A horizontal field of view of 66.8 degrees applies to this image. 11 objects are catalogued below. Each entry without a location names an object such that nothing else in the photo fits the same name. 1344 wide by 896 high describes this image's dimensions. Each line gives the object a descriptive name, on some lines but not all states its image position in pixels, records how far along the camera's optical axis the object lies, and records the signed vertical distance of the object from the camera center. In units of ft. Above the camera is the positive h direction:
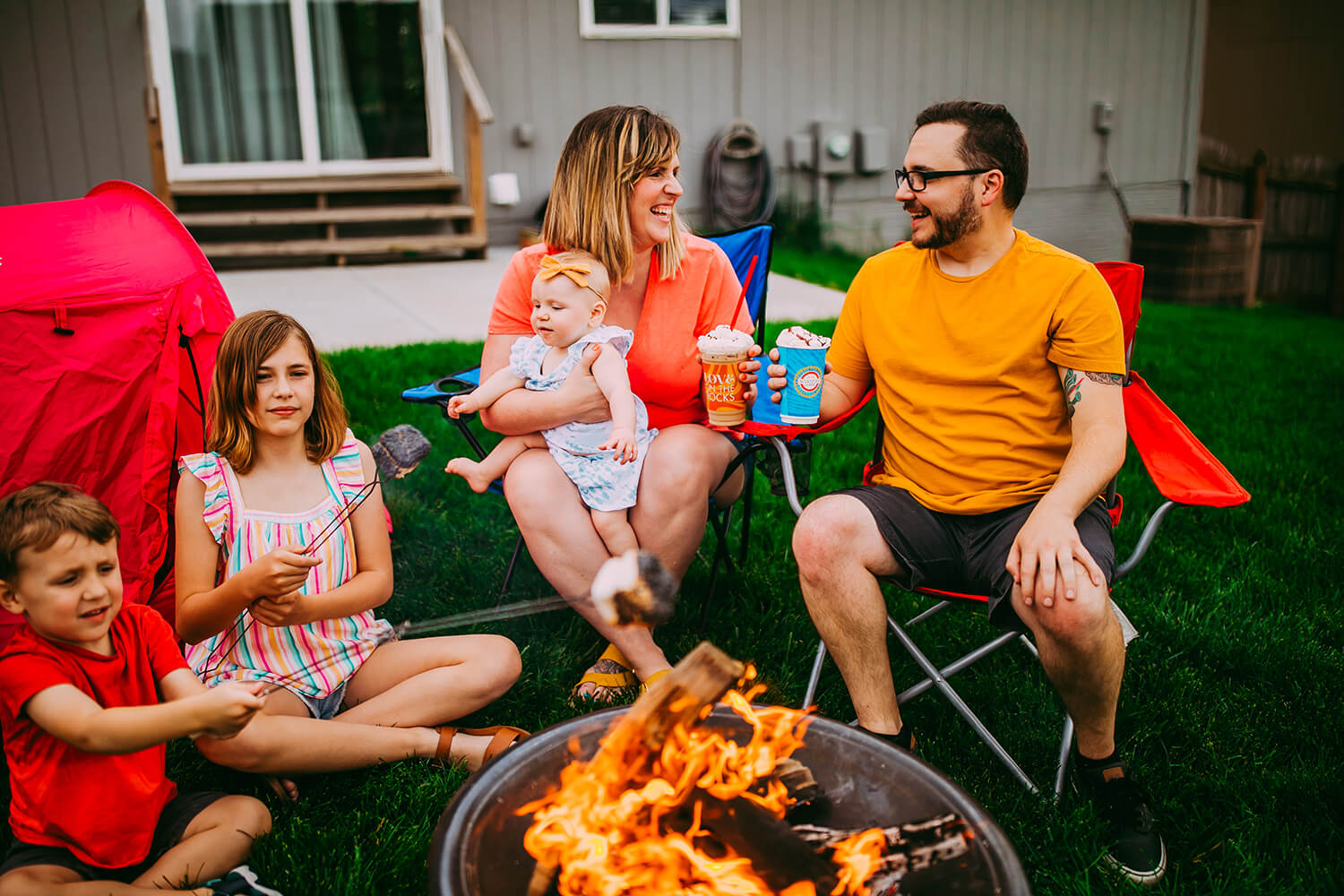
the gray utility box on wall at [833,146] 29.04 +0.58
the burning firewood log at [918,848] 4.35 -2.84
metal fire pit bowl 4.21 -2.76
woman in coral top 7.79 -1.43
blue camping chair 8.80 -1.26
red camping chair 6.59 -2.02
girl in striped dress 6.52 -2.63
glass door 24.80 +2.14
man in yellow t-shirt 6.49 -1.74
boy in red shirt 4.91 -2.59
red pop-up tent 7.13 -1.32
